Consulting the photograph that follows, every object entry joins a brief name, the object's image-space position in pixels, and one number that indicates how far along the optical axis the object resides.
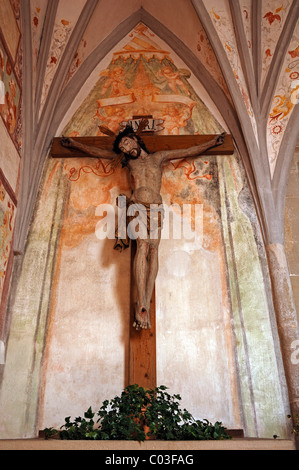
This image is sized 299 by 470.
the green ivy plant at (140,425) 3.87
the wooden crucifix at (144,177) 5.19
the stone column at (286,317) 5.09
